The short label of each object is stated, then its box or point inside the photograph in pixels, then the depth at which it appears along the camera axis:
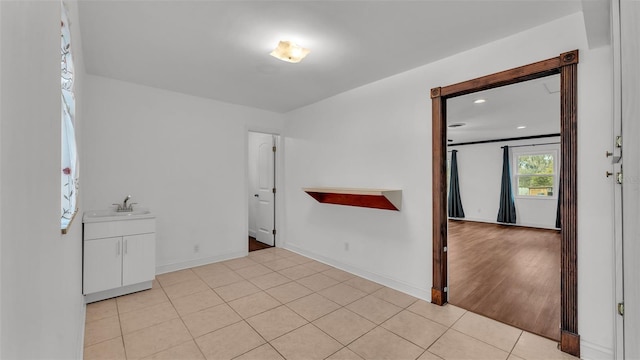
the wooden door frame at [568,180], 2.02
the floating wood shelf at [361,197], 3.10
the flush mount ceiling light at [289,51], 2.37
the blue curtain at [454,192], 8.78
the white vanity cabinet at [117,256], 2.77
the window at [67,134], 1.24
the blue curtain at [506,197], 7.64
